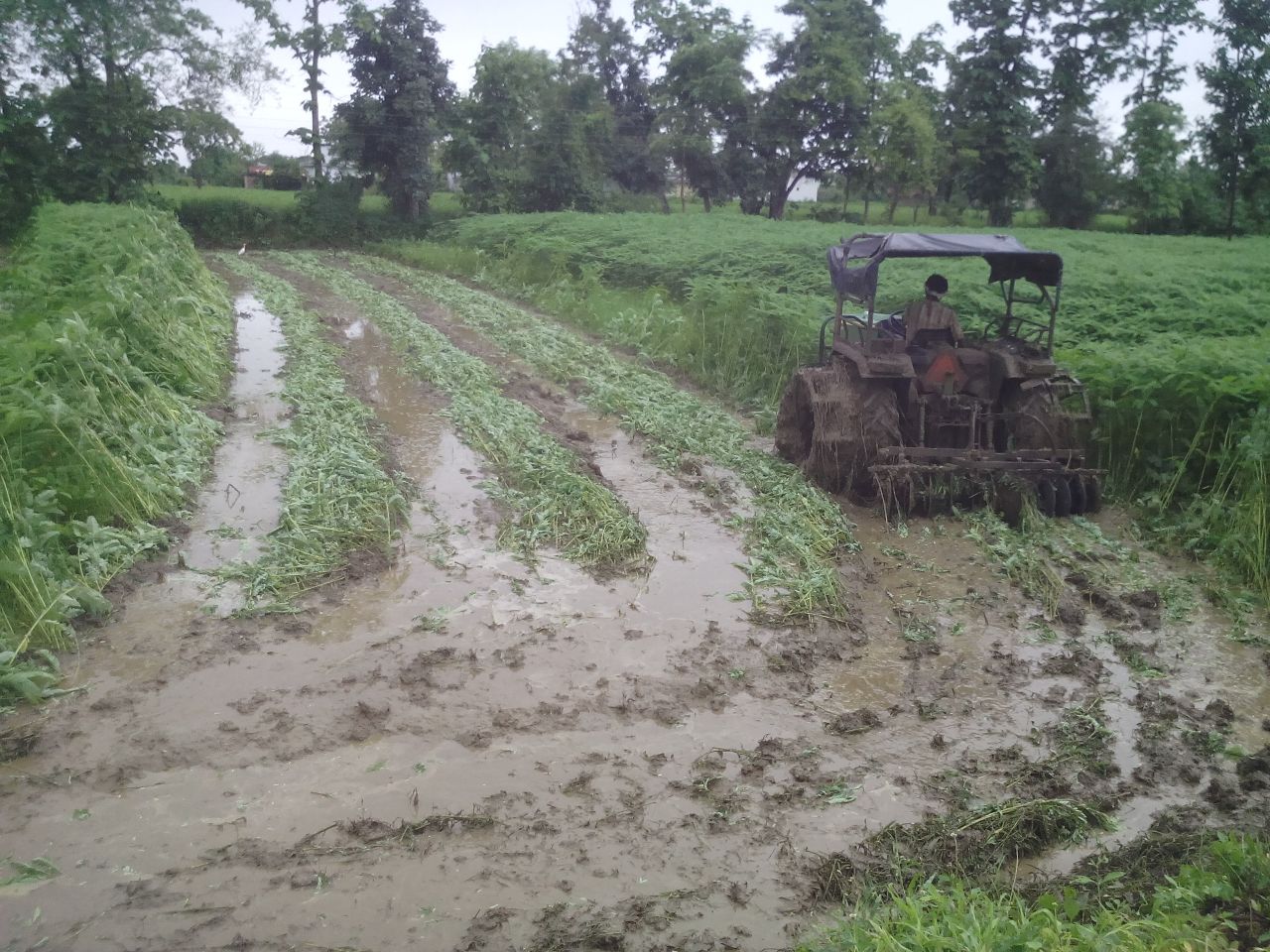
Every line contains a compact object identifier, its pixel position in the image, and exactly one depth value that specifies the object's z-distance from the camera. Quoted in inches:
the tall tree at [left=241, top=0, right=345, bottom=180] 1528.1
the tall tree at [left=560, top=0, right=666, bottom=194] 2053.4
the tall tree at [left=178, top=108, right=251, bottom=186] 1389.0
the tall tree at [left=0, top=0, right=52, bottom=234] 1164.5
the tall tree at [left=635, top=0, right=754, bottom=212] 1786.4
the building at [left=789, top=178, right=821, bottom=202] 3041.3
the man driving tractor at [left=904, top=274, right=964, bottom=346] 357.4
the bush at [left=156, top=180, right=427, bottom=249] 1350.9
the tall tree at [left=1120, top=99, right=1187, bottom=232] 1643.7
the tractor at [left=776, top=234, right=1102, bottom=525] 325.7
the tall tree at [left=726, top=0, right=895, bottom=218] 1724.9
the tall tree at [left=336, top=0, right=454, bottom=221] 1428.4
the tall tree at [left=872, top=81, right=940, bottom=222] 1657.2
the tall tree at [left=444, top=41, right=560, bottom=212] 1531.7
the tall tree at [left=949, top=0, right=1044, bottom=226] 1754.4
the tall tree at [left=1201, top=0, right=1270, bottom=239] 1625.2
